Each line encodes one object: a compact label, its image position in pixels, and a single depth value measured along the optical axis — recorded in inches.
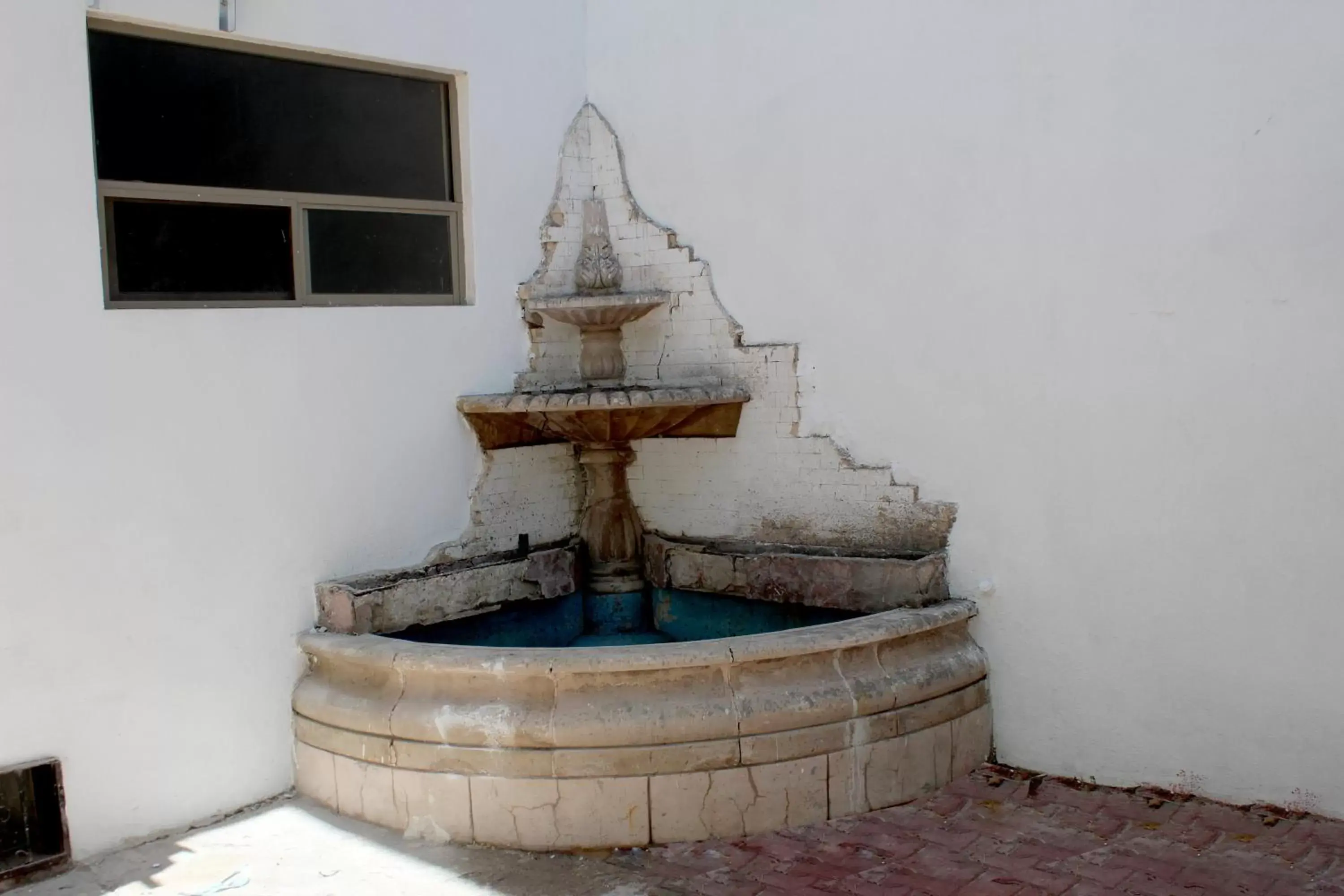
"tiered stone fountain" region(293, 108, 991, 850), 172.9
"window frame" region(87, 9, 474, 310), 181.0
